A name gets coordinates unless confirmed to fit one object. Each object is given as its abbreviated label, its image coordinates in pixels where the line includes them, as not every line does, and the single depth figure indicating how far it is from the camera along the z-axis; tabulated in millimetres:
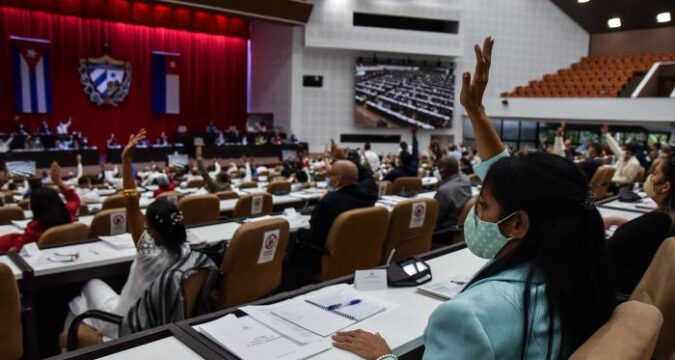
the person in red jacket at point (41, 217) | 3520
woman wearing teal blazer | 1150
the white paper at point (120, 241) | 3203
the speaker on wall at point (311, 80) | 17016
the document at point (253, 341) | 1577
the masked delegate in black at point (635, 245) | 2336
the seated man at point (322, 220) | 3701
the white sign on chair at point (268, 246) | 3005
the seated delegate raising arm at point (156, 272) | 2355
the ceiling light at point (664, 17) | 17078
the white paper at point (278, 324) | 1697
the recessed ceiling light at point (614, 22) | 14427
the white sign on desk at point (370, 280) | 2191
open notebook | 1793
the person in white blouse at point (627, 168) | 7921
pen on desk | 1958
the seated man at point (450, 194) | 4695
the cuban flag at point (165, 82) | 16641
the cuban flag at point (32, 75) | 14219
